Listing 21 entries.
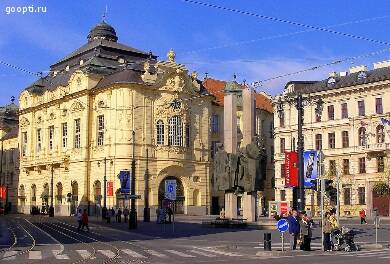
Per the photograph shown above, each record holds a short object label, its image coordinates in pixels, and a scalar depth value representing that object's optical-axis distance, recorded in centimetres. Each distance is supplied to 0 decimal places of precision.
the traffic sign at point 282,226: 2283
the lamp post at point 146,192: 5418
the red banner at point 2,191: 5375
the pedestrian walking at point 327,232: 2436
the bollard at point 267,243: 2375
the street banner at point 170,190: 3490
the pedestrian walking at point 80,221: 3944
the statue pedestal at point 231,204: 4259
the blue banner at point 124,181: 4921
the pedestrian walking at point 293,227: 2406
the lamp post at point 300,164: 2935
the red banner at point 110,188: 6783
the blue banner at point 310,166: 2836
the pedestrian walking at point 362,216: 4962
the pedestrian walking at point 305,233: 2430
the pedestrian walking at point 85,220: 3906
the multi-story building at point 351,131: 6694
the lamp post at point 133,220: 4228
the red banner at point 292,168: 3984
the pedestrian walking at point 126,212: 5231
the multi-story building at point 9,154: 9706
